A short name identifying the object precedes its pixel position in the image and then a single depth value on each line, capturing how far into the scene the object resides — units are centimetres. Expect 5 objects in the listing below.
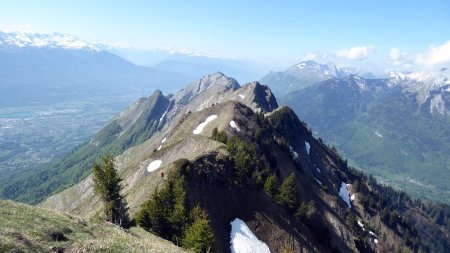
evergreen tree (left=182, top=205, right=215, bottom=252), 4844
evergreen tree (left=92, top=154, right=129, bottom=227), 5250
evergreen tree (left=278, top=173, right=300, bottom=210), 8412
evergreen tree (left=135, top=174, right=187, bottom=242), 5503
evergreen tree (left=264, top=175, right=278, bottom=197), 8681
